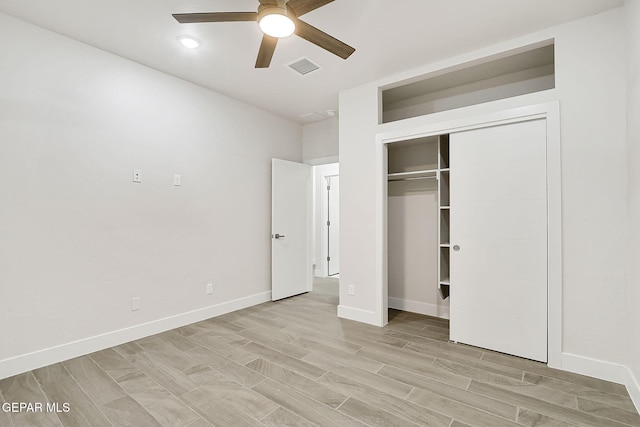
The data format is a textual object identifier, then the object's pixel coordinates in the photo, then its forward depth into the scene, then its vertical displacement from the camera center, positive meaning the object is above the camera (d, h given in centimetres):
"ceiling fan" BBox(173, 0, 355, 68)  187 +128
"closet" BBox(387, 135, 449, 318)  382 -16
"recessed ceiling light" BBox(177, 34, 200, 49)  265 +159
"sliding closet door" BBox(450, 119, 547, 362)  260 -21
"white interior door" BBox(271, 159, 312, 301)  456 -21
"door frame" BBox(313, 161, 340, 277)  654 +8
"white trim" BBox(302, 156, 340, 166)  480 +92
